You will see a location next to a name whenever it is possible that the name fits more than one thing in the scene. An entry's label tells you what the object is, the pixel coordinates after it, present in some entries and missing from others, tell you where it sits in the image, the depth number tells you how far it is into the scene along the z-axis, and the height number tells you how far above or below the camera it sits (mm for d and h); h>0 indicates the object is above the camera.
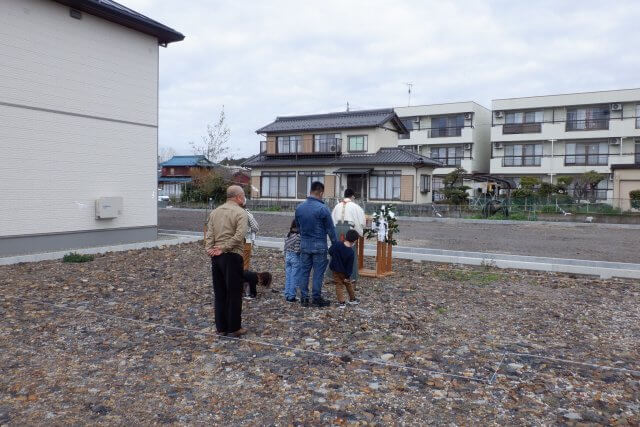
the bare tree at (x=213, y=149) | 32969 +2817
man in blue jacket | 6297 -517
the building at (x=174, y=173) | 45656 +1600
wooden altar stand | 8689 -1192
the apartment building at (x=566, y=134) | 32281 +4446
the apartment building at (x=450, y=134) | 37906 +4889
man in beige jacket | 5148 -721
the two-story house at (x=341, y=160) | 29266 +2130
